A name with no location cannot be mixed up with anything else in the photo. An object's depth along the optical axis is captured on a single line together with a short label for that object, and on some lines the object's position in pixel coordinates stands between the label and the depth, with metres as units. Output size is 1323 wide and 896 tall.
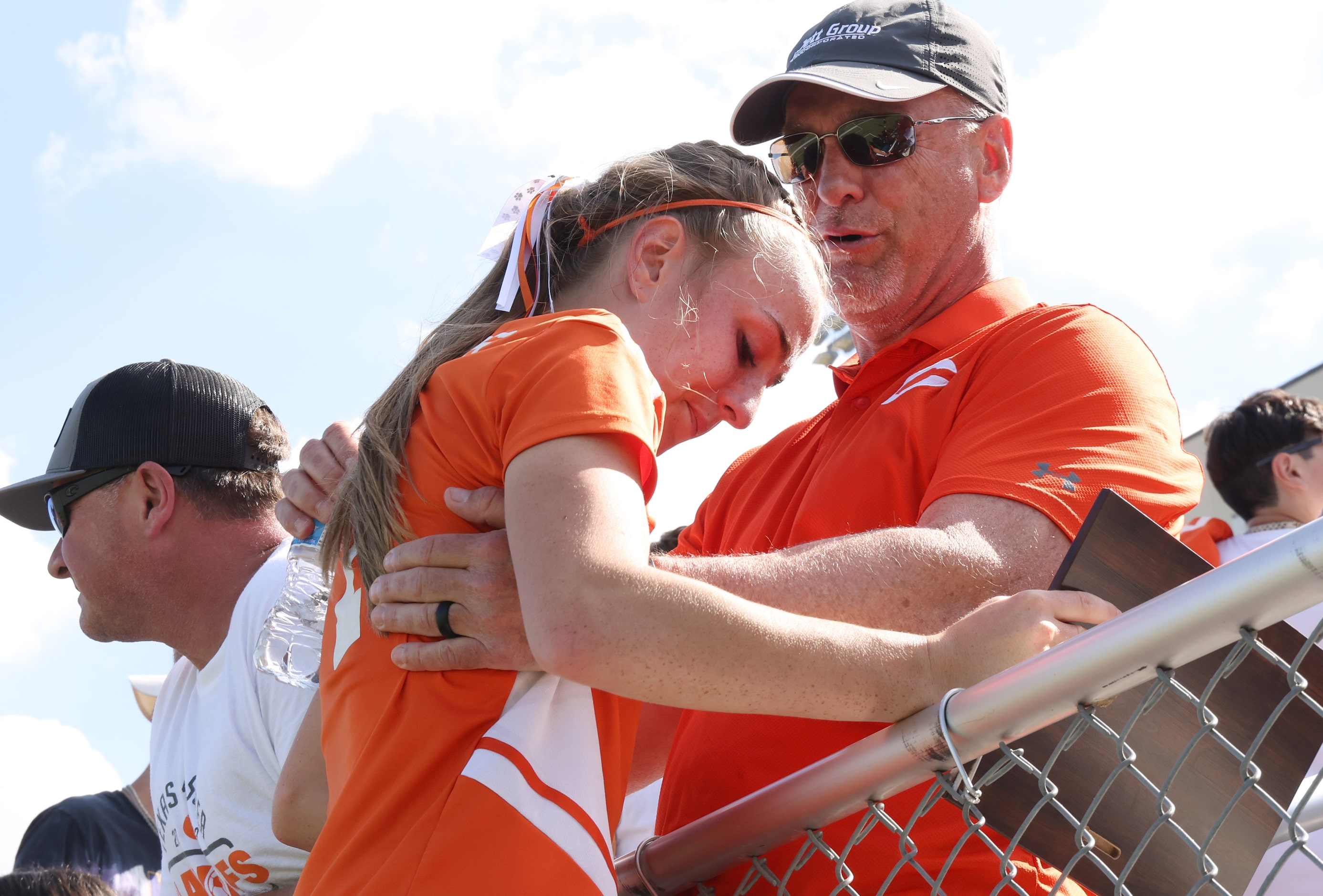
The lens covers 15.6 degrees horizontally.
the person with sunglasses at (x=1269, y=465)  3.92
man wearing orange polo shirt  3.10
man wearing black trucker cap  3.59
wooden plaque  2.97
